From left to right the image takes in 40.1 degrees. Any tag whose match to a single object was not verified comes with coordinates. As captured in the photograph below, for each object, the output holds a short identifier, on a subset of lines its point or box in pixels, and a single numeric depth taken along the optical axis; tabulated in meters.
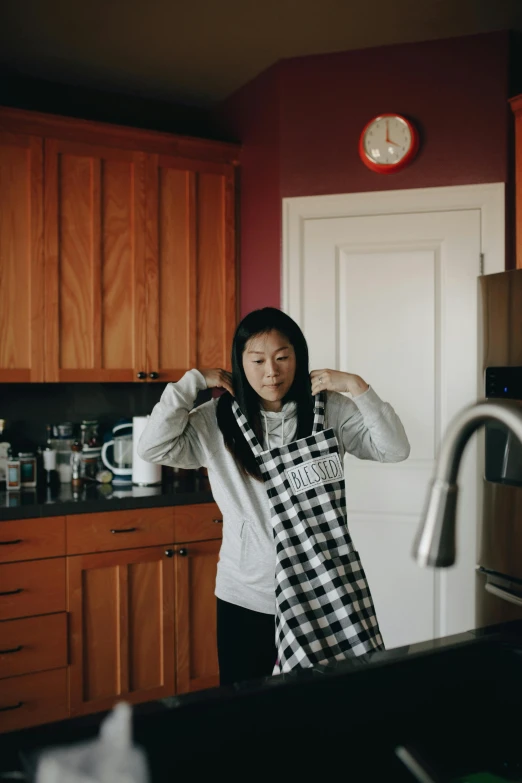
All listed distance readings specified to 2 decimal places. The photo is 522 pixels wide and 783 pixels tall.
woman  1.72
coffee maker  3.01
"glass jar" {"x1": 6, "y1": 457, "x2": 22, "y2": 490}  2.84
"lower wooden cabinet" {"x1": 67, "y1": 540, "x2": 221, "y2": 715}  2.57
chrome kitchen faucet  0.70
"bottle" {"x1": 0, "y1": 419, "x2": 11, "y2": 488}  2.91
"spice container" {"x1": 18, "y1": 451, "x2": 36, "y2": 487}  2.90
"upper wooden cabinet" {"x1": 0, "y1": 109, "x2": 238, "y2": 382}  2.76
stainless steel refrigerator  2.34
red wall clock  2.73
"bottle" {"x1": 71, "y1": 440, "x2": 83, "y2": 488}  2.93
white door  2.73
